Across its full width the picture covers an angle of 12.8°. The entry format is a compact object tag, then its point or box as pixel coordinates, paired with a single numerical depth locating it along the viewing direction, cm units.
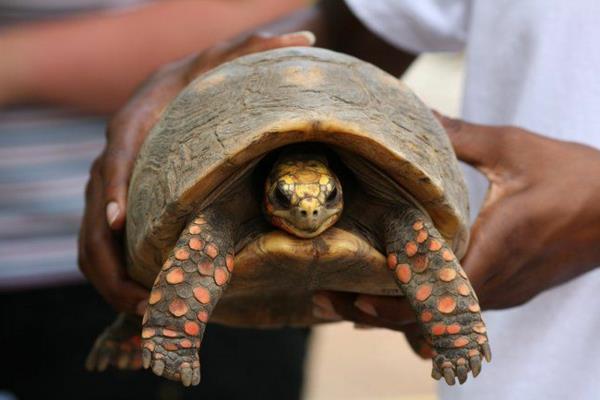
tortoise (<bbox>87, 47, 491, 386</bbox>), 128
